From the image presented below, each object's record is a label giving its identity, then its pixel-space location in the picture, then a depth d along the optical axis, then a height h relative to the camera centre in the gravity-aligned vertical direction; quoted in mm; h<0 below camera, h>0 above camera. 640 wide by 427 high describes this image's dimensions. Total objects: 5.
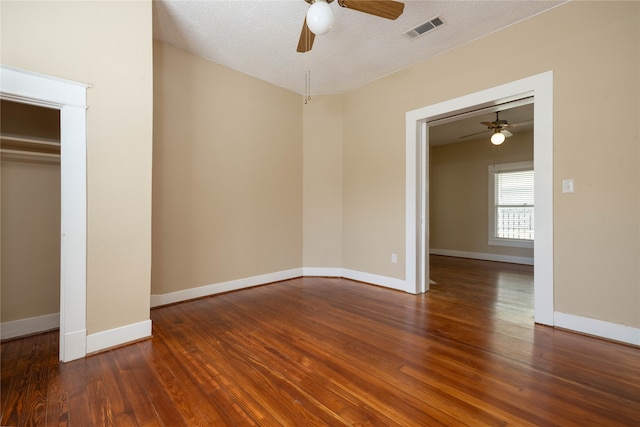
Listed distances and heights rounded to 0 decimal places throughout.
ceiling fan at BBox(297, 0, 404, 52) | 1953 +1528
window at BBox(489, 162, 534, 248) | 5844 +159
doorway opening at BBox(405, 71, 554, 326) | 2539 +384
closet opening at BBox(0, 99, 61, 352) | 2201 -57
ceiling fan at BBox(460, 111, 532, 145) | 4645 +1426
